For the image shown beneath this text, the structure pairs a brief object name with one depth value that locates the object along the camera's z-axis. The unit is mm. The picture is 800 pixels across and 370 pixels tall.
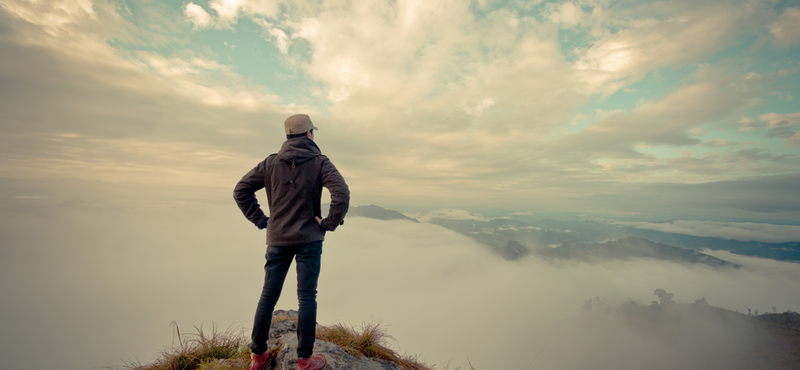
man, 3988
